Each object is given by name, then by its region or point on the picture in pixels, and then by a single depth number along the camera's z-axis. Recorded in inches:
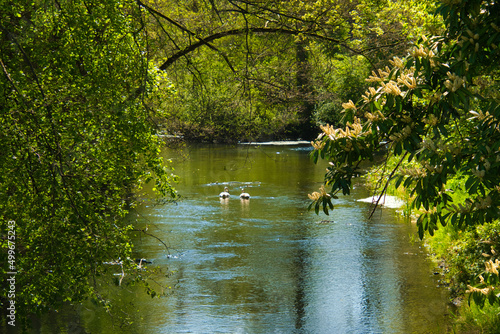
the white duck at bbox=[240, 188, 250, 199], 1458.2
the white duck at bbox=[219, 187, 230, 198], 1472.7
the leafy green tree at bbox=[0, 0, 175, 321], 398.9
